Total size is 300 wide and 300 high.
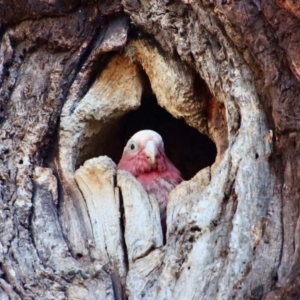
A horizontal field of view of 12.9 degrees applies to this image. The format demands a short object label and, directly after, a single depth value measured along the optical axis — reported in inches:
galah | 362.6
